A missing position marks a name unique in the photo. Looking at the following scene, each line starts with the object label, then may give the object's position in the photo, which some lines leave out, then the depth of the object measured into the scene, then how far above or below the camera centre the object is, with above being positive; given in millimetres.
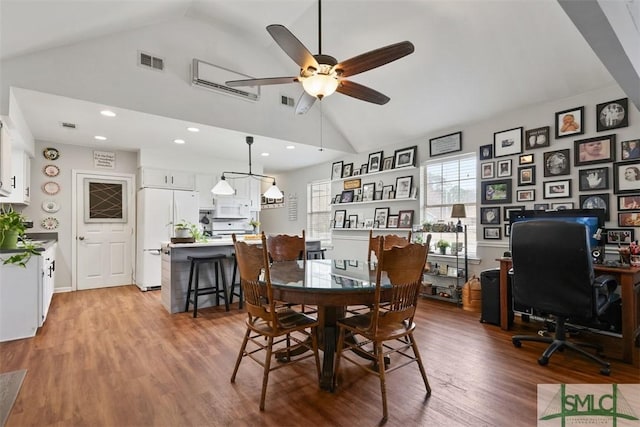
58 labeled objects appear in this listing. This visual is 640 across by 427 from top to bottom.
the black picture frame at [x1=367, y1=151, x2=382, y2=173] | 5537 +932
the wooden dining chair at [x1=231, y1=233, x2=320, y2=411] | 2010 -623
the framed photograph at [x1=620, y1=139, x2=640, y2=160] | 3027 +632
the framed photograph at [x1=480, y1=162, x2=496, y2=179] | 4074 +582
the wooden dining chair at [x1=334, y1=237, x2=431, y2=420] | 1843 -571
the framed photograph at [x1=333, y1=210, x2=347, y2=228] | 6227 -48
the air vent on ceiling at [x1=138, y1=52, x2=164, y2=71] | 3842 +1880
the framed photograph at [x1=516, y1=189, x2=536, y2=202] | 3721 +237
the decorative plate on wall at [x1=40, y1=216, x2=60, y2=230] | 5060 -113
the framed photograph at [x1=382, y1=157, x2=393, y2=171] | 5352 +877
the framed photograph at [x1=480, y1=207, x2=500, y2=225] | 4016 +5
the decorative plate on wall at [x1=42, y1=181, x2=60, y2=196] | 5075 +449
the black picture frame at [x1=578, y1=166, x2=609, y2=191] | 3200 +371
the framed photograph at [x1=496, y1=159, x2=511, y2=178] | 3932 +589
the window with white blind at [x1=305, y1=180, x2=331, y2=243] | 6898 +123
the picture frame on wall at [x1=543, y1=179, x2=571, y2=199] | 3459 +292
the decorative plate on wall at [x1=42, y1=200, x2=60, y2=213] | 5055 +156
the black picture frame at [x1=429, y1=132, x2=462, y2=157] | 4465 +1026
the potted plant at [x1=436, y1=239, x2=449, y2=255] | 4527 -422
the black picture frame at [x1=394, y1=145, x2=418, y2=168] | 5012 +937
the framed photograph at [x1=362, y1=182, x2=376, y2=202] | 5629 +427
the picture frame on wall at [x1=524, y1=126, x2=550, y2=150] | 3635 +897
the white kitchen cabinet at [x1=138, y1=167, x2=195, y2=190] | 5465 +655
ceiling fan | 2098 +1080
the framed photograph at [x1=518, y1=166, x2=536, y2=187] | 3723 +469
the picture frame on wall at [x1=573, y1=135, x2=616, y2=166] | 3180 +670
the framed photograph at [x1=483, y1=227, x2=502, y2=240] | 4020 -223
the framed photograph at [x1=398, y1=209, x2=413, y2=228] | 5037 -55
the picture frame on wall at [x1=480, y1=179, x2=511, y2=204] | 3920 +301
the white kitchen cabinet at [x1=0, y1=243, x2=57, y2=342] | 3027 -806
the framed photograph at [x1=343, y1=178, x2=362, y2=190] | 5966 +607
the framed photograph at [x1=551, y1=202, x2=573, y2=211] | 3447 +103
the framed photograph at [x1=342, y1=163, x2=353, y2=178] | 6129 +878
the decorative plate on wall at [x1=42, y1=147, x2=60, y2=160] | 5086 +998
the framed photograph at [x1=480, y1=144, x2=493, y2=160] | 4105 +824
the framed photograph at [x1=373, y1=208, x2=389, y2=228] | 5429 -25
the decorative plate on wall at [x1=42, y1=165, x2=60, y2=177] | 5086 +728
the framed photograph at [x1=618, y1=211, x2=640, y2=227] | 2990 -35
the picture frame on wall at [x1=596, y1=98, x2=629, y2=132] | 3107 +1000
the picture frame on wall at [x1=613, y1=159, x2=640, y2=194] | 3016 +370
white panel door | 5371 -542
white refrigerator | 5348 -160
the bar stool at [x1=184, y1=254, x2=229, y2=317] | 3883 -826
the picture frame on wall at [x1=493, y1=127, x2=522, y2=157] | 3854 +902
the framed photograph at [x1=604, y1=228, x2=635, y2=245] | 3018 -198
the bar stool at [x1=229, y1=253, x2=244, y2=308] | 4259 -1017
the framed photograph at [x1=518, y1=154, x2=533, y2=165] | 3754 +663
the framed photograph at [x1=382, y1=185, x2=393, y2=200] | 5332 +410
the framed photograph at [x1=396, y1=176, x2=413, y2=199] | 5055 +465
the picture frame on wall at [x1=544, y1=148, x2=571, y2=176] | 3469 +580
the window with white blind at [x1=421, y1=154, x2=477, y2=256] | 4367 +384
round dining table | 1932 -445
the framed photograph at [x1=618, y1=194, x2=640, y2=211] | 3000 +119
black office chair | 2344 -477
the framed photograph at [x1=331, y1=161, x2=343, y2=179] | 6360 +916
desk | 2514 -714
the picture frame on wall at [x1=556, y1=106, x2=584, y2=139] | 3387 +1005
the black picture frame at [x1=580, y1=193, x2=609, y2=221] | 3183 +143
